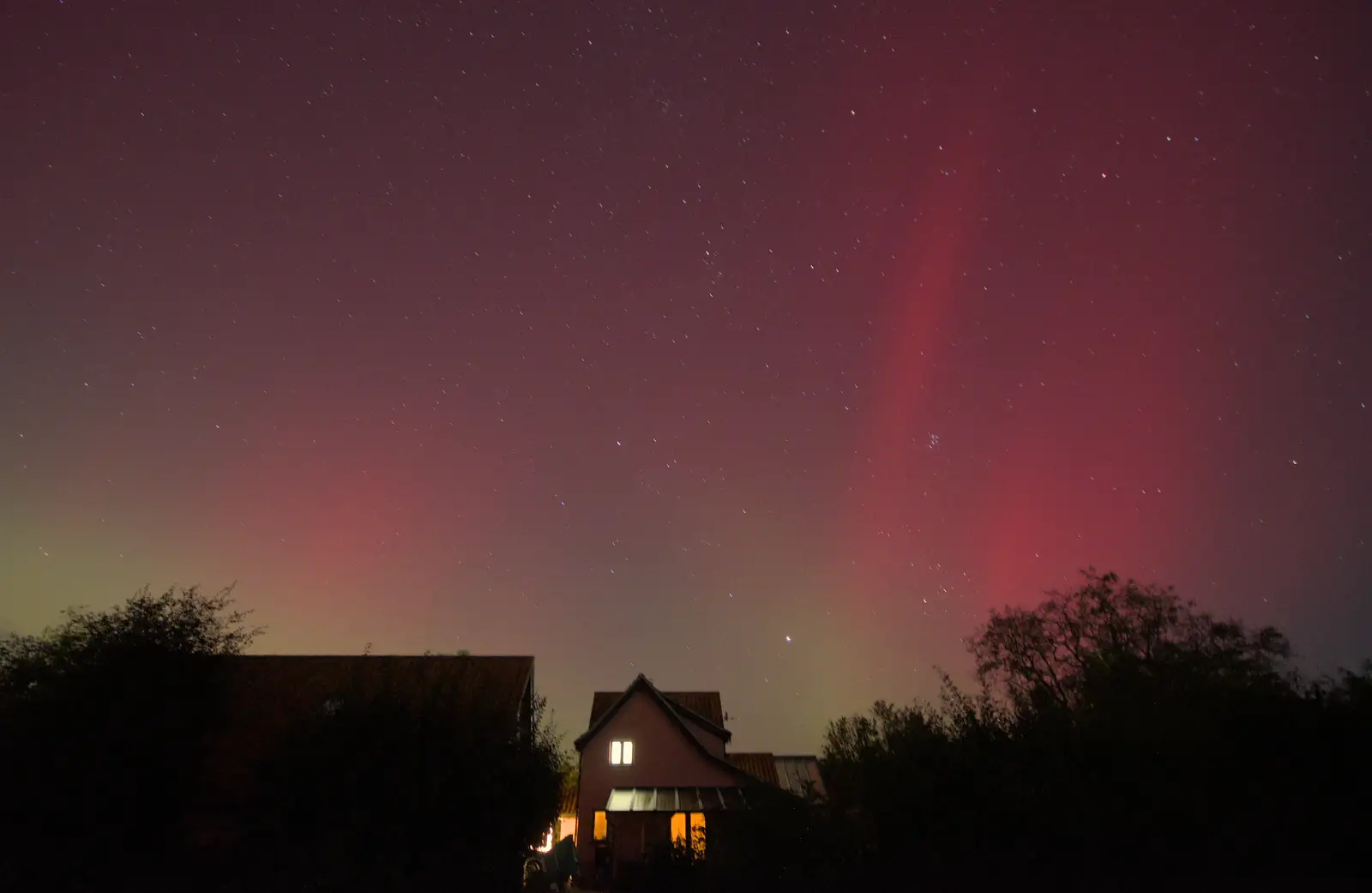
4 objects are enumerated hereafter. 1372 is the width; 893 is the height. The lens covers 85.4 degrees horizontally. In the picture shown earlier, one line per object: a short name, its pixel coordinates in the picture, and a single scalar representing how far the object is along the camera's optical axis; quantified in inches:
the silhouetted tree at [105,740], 895.1
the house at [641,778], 1505.9
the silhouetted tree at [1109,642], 1457.9
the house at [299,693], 813.9
